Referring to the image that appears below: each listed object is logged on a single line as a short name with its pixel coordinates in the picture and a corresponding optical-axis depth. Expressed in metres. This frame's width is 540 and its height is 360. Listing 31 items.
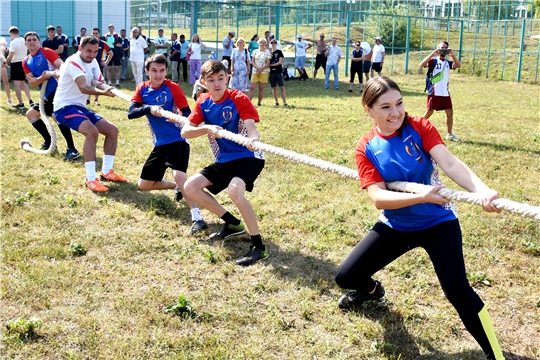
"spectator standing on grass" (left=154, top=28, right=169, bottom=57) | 22.63
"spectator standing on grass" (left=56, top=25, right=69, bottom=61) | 20.17
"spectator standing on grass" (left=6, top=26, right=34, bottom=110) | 14.45
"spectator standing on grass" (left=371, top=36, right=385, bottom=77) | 22.74
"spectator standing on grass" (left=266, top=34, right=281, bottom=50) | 21.51
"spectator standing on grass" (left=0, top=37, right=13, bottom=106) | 14.72
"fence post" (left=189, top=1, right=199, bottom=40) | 23.70
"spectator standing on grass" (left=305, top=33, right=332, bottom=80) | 23.89
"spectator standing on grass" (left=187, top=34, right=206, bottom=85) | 20.97
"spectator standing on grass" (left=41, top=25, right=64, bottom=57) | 18.00
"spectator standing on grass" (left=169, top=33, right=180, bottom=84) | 21.68
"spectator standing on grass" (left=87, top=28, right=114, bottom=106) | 17.08
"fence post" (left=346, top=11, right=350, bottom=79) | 27.80
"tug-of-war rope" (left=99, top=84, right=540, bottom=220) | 2.90
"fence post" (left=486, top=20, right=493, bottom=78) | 31.78
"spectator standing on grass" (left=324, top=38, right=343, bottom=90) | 21.88
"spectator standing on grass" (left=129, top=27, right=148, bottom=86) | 18.53
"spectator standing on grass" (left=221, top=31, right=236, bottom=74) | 21.47
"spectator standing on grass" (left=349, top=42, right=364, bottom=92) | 21.30
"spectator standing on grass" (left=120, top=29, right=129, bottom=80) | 21.52
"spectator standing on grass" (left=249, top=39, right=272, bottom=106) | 15.72
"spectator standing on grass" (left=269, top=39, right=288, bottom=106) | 16.20
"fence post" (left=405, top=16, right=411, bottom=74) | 30.58
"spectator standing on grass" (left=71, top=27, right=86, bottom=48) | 21.34
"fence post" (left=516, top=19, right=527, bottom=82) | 29.80
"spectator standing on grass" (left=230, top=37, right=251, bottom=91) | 15.88
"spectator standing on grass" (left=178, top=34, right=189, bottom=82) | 22.17
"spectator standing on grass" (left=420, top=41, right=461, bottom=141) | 11.02
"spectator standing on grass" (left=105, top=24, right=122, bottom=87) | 20.17
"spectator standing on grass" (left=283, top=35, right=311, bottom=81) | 24.77
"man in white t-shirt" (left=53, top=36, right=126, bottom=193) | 7.69
